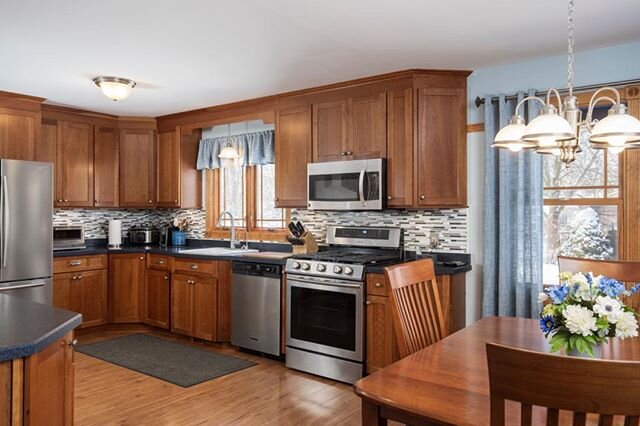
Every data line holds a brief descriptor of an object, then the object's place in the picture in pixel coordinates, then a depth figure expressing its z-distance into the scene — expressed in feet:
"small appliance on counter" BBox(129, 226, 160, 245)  18.66
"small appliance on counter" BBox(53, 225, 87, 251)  16.47
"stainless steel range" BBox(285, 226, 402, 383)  11.71
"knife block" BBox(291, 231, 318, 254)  14.32
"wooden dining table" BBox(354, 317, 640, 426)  4.25
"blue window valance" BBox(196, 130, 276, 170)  16.19
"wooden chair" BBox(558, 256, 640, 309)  8.04
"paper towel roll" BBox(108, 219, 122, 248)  17.88
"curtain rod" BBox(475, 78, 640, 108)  10.20
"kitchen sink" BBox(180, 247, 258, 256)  15.19
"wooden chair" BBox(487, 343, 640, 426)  2.92
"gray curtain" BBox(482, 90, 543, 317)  11.10
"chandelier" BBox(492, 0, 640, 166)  5.14
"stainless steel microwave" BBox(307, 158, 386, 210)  12.59
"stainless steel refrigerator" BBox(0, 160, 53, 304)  13.41
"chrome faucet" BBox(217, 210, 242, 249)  16.74
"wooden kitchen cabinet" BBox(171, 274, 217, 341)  14.92
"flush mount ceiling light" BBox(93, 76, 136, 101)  12.87
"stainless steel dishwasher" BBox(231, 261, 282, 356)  13.48
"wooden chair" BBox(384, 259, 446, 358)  6.55
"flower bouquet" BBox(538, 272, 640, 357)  4.62
